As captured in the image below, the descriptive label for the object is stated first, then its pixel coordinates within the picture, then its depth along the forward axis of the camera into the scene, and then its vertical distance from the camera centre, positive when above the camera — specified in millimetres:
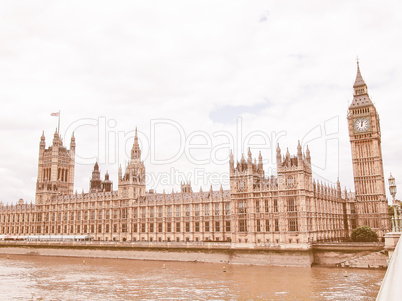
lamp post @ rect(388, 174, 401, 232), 42994 +3230
